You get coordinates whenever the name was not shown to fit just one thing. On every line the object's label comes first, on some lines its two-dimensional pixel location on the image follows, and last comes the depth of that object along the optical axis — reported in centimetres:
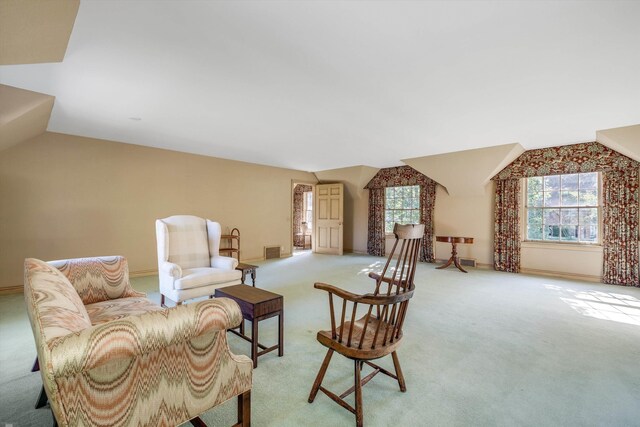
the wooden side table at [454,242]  582
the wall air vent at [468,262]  621
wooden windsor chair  152
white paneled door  787
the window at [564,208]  508
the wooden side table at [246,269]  376
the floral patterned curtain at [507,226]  562
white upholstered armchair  301
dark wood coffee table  215
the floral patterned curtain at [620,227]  456
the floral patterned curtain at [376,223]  759
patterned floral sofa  90
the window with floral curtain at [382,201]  675
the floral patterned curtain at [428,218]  672
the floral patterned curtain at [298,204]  999
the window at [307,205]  1012
